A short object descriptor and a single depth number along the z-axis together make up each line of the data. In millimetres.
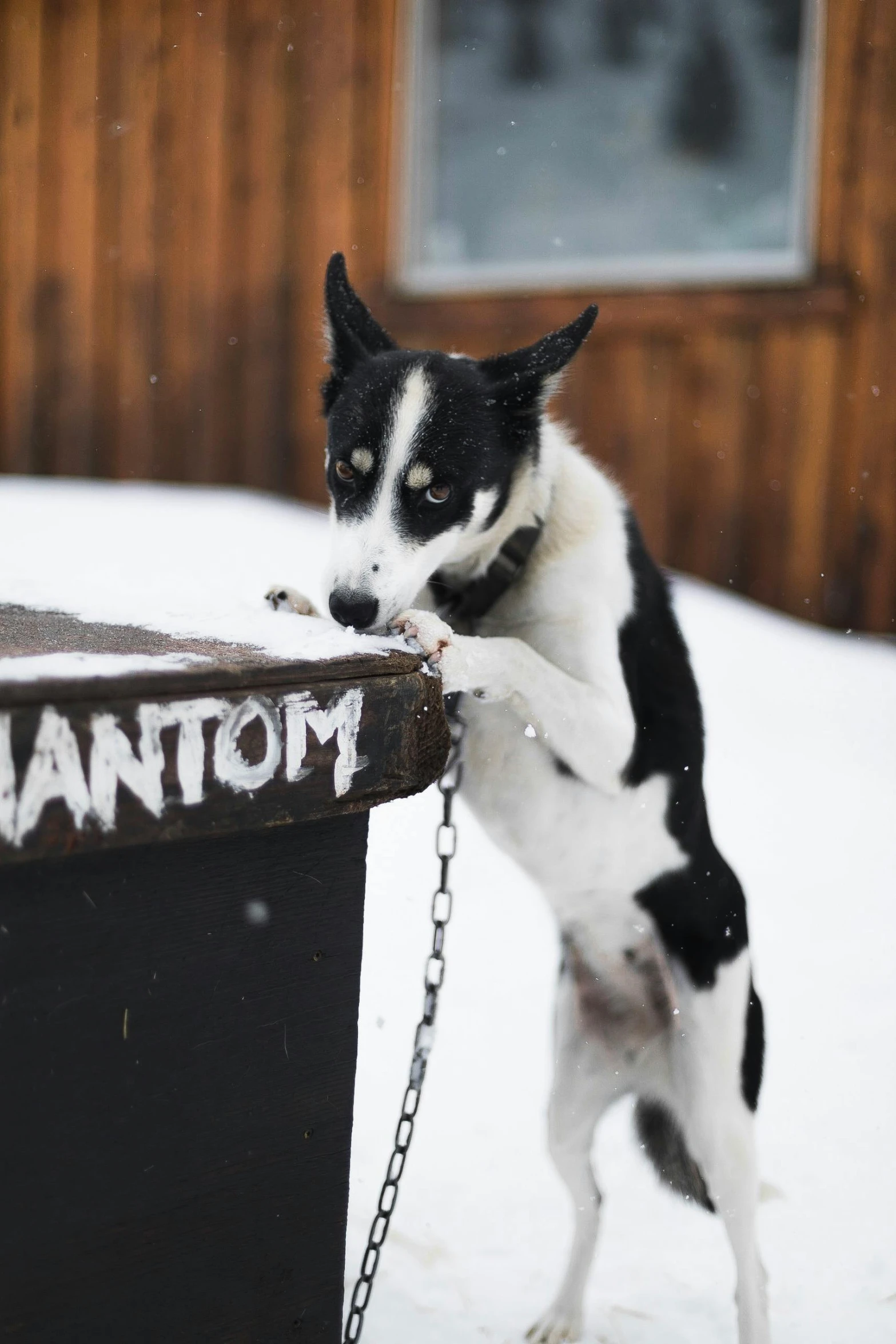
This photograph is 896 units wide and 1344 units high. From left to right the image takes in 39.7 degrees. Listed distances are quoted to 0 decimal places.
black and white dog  2125
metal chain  1871
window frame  5078
